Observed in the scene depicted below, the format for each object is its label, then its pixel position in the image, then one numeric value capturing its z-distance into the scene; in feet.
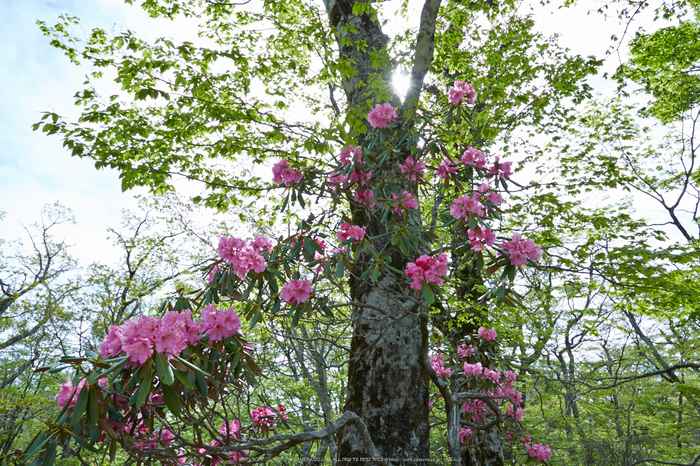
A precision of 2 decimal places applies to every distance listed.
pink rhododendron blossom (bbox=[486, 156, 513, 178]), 7.78
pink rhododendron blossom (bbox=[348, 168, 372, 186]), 7.46
